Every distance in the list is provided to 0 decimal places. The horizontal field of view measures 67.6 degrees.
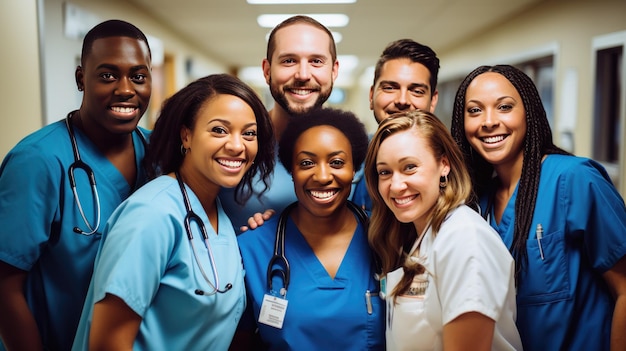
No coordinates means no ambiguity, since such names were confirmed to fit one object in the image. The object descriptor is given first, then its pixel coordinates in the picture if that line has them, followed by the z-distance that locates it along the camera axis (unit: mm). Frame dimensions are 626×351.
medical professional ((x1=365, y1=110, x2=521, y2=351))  919
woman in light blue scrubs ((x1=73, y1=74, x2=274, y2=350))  917
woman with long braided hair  1115
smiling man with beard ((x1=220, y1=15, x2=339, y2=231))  1564
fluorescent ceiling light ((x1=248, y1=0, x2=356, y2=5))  3462
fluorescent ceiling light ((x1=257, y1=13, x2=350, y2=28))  4008
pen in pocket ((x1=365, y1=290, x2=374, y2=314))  1147
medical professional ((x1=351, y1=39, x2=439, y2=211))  1538
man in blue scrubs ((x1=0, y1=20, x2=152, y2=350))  1075
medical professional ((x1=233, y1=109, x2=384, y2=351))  1135
